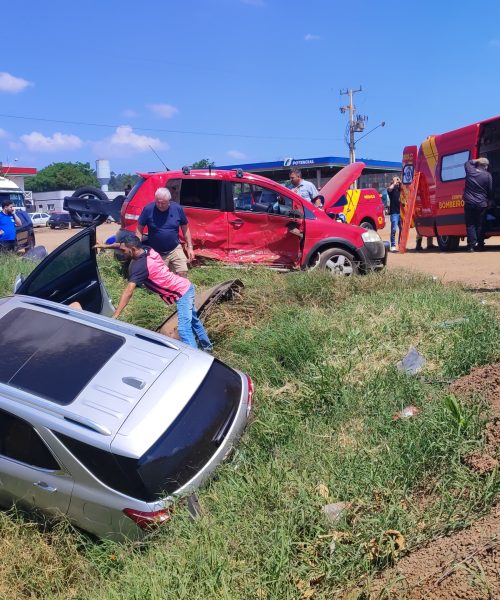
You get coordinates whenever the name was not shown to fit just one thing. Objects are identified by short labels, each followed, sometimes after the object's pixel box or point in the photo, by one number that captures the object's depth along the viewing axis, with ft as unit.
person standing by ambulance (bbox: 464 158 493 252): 38.47
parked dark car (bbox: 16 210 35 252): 46.70
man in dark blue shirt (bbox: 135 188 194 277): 25.70
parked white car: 165.37
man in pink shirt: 21.04
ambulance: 42.04
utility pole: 183.46
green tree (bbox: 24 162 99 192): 299.17
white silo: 247.70
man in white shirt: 34.94
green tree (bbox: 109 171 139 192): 419.43
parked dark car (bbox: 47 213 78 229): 150.71
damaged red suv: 32.01
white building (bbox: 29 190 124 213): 236.82
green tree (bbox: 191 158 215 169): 231.91
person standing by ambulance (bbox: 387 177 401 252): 50.65
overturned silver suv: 11.87
